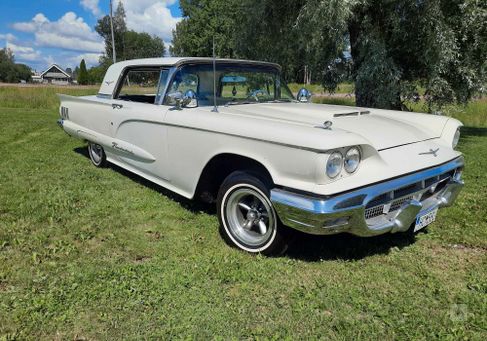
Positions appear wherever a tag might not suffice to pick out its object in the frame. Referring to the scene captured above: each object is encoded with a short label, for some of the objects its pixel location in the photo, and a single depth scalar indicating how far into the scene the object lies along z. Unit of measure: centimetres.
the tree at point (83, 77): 6119
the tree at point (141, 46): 7061
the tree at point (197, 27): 5122
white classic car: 263
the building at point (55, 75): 10050
